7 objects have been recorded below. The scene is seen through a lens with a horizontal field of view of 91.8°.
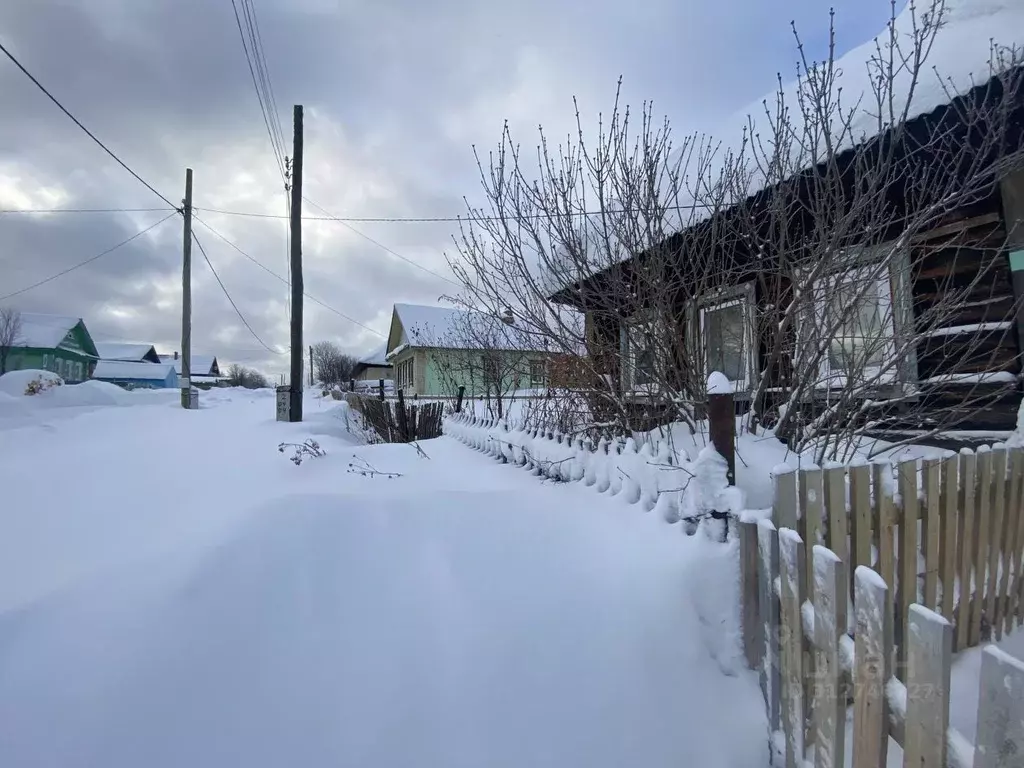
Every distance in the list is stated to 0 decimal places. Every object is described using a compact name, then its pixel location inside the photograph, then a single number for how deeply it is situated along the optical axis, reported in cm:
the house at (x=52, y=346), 3284
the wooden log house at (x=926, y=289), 302
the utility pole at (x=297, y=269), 1059
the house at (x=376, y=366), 3851
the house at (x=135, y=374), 4900
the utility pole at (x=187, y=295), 1582
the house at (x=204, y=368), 7238
